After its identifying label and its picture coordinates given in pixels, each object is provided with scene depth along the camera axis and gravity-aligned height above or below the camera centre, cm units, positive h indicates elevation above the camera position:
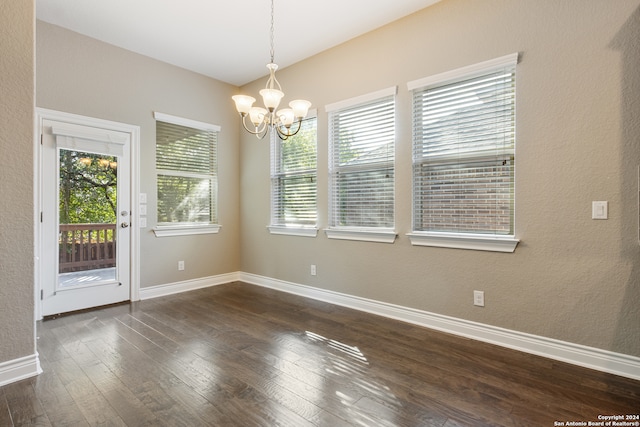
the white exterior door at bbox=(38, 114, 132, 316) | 333 -5
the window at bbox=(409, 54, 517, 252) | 268 +48
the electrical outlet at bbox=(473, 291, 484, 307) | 277 -74
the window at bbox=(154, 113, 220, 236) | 423 +50
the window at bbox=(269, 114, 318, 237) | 409 +39
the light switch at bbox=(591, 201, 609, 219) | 224 +1
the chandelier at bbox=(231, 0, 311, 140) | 238 +80
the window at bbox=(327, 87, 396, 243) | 339 +49
